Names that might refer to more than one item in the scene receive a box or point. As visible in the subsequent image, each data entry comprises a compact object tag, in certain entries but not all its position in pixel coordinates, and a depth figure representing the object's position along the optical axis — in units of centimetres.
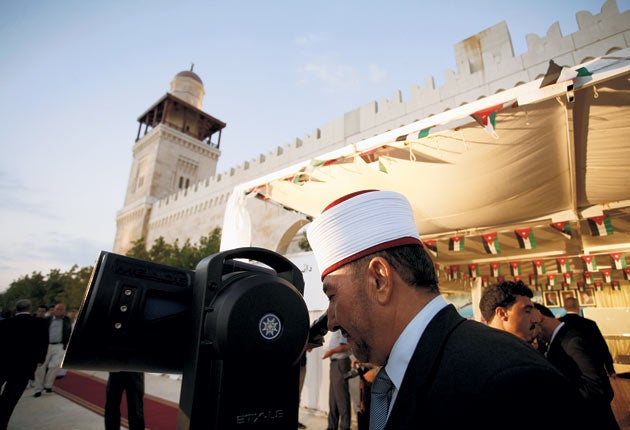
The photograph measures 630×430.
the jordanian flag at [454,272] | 812
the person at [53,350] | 669
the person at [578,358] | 211
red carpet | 482
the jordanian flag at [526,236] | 542
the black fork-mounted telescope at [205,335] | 72
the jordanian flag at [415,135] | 308
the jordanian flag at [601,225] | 474
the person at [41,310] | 789
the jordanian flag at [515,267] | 762
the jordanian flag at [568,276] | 946
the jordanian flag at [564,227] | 500
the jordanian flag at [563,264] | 744
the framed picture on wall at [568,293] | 1352
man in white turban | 57
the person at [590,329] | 235
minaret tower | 3119
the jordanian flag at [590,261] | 696
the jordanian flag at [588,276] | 971
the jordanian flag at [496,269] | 788
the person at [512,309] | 254
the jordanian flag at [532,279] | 947
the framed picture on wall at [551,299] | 1388
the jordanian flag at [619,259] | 663
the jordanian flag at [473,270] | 806
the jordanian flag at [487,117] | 273
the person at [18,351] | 418
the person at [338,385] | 441
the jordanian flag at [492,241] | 564
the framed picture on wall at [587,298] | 1412
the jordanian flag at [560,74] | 243
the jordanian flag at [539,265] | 737
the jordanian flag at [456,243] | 596
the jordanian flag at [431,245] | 635
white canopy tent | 275
